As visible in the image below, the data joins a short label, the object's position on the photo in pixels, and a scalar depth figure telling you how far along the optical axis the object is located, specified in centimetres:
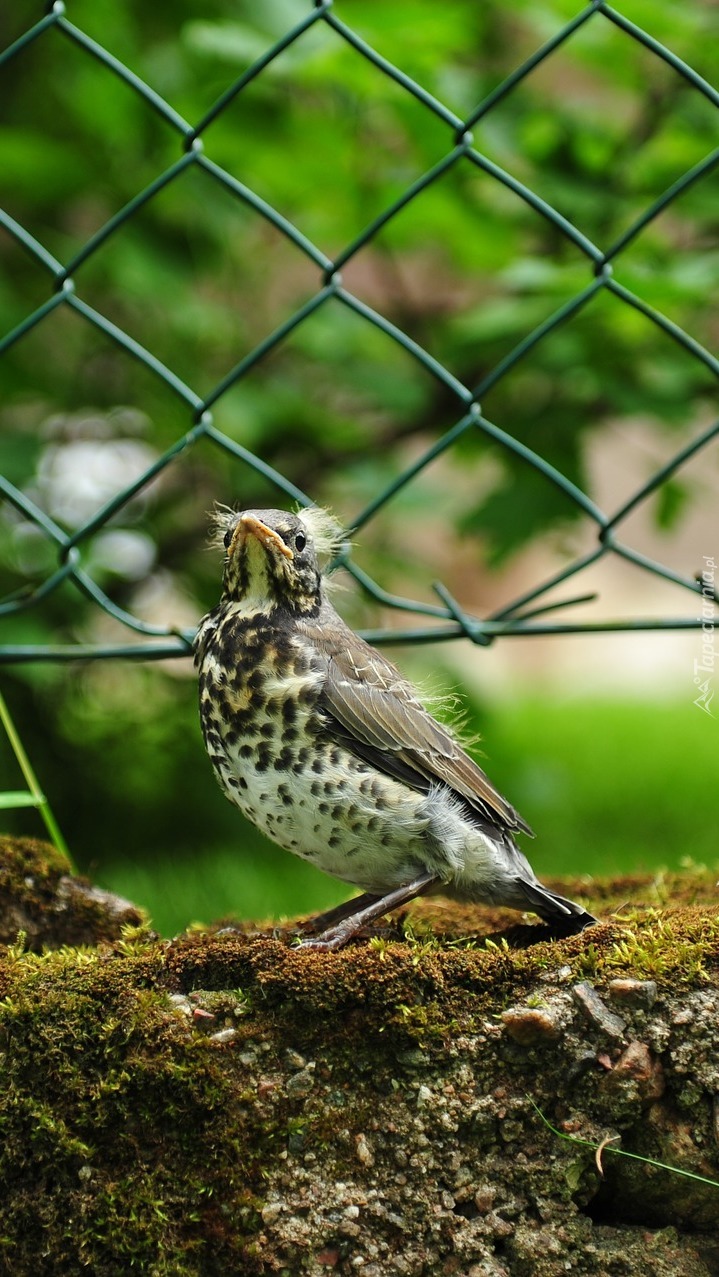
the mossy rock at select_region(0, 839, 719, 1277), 376
